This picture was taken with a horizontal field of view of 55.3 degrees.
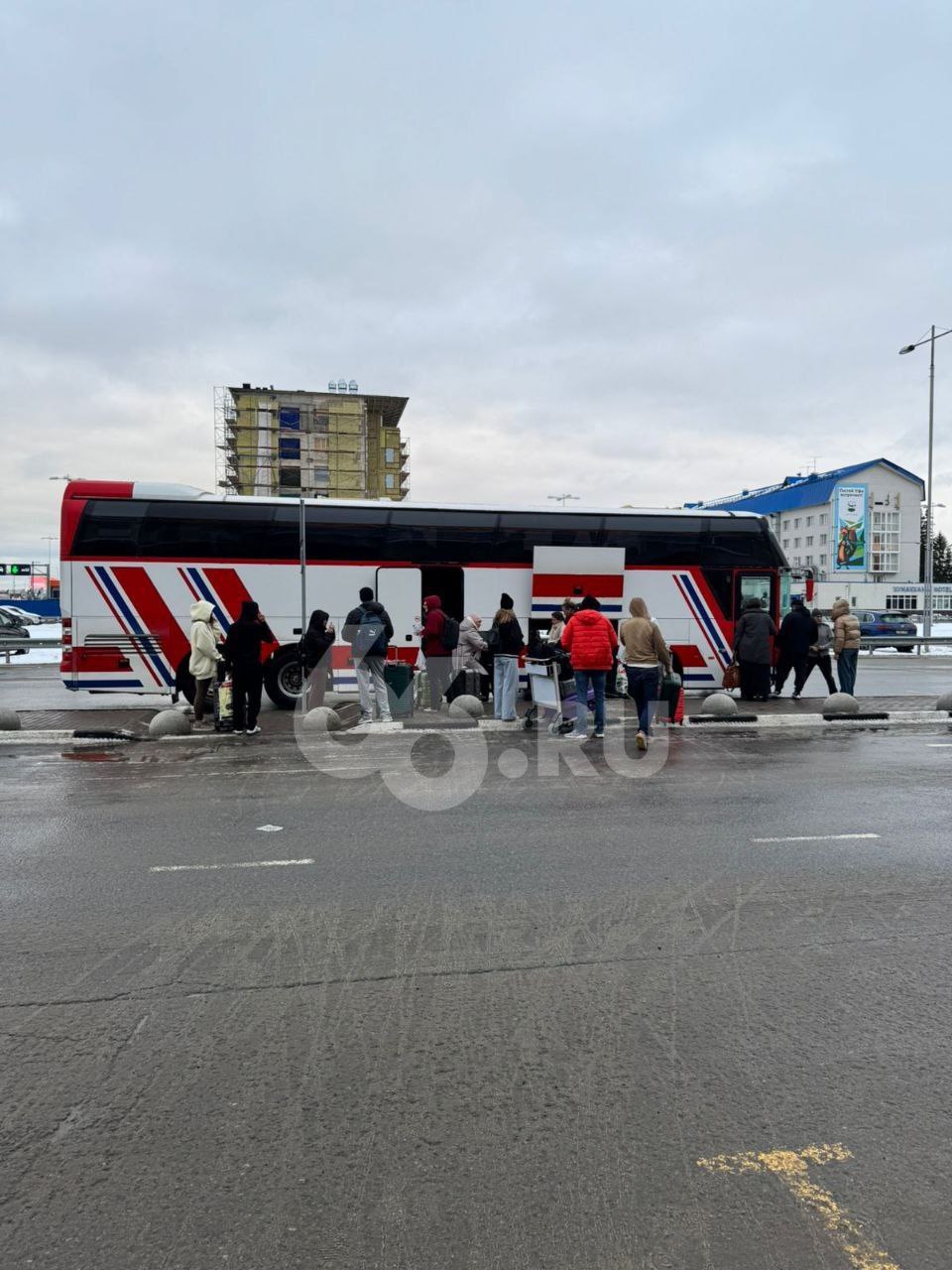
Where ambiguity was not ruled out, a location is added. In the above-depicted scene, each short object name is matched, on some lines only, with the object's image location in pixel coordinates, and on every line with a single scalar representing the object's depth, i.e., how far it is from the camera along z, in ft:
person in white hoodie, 42.29
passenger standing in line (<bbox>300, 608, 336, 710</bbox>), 45.42
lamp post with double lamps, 109.20
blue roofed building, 323.16
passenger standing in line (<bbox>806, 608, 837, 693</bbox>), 53.72
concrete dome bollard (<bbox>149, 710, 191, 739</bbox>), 40.85
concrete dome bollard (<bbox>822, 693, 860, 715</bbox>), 46.24
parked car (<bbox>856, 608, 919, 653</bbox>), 141.18
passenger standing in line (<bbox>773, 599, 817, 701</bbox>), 54.29
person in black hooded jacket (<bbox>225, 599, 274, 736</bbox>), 40.04
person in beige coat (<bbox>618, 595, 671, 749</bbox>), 36.94
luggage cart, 42.14
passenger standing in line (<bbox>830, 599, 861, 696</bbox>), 50.55
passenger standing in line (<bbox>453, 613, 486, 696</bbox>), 49.06
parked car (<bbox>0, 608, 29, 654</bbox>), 93.15
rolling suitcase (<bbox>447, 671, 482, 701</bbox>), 49.98
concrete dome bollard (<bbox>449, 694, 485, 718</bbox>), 46.57
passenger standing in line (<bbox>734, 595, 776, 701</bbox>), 53.98
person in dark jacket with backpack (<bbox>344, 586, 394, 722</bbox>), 43.57
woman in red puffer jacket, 37.86
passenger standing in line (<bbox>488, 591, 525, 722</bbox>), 44.42
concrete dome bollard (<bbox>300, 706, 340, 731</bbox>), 43.24
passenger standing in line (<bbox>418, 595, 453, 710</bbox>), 49.93
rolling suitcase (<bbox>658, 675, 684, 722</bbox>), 44.37
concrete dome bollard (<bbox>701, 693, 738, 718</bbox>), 45.75
